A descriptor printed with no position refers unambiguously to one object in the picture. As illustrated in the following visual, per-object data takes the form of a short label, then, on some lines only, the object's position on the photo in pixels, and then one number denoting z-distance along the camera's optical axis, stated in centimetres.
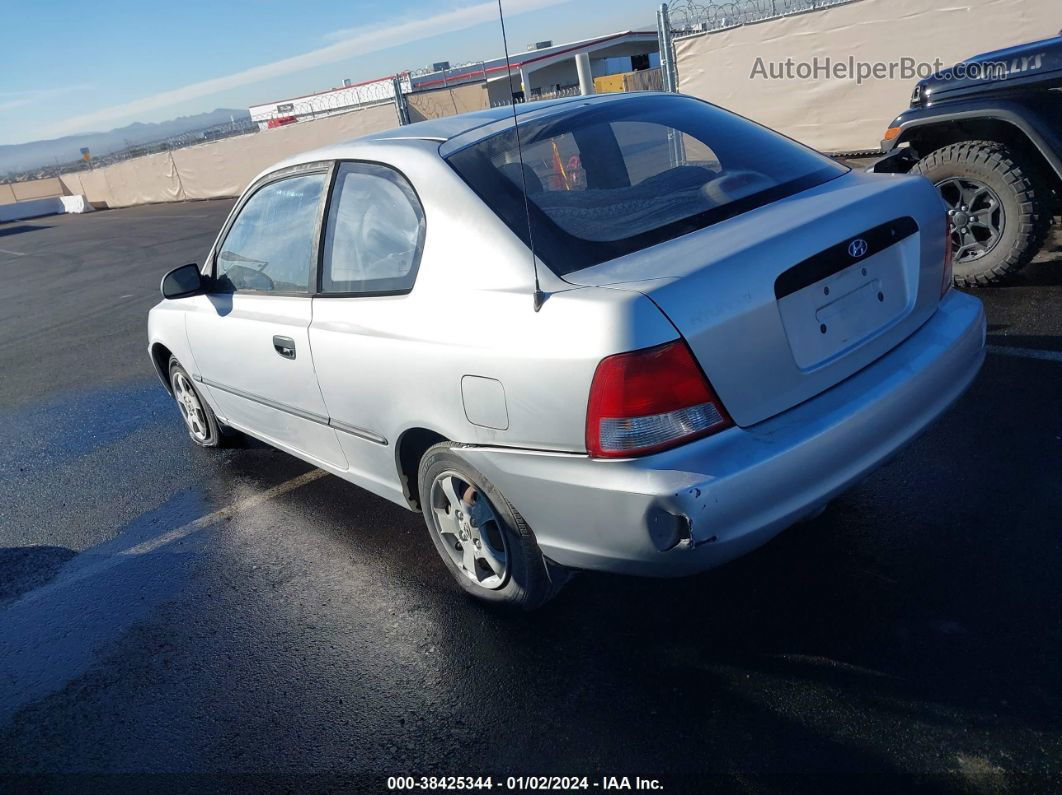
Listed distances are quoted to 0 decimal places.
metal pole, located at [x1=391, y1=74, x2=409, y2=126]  1678
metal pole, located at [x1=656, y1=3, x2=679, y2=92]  1118
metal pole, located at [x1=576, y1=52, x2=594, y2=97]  1219
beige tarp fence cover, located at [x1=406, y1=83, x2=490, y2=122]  1998
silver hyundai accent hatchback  233
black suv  492
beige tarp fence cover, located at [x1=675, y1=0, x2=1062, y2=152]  946
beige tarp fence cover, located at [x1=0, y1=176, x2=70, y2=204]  4682
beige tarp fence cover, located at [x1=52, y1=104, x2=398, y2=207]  2250
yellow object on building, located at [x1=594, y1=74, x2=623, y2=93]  1462
